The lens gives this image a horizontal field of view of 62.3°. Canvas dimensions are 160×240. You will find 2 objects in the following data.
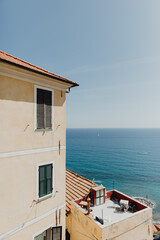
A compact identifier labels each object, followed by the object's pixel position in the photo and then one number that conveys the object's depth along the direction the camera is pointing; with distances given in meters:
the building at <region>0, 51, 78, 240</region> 5.91
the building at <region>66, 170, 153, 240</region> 8.79
